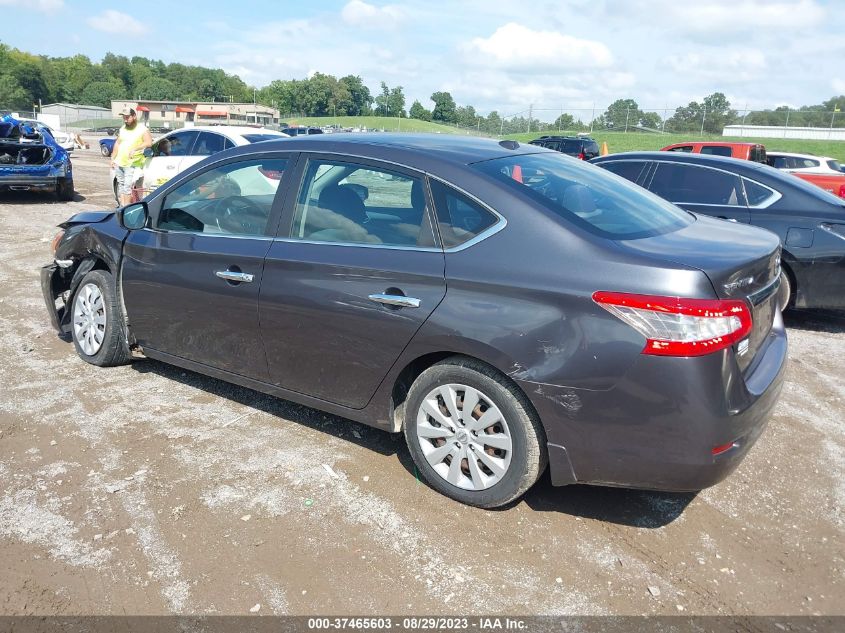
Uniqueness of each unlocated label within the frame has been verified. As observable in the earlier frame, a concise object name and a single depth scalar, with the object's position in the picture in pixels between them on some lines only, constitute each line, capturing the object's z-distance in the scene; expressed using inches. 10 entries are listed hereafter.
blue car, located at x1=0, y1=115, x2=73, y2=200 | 506.0
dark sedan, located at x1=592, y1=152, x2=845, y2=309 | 242.7
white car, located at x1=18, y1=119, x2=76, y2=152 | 672.4
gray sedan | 107.4
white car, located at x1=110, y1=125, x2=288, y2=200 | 456.8
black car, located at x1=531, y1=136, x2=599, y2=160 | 1034.1
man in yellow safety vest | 394.6
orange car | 592.8
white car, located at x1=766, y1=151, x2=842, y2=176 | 658.8
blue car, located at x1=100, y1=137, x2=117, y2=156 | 1189.1
